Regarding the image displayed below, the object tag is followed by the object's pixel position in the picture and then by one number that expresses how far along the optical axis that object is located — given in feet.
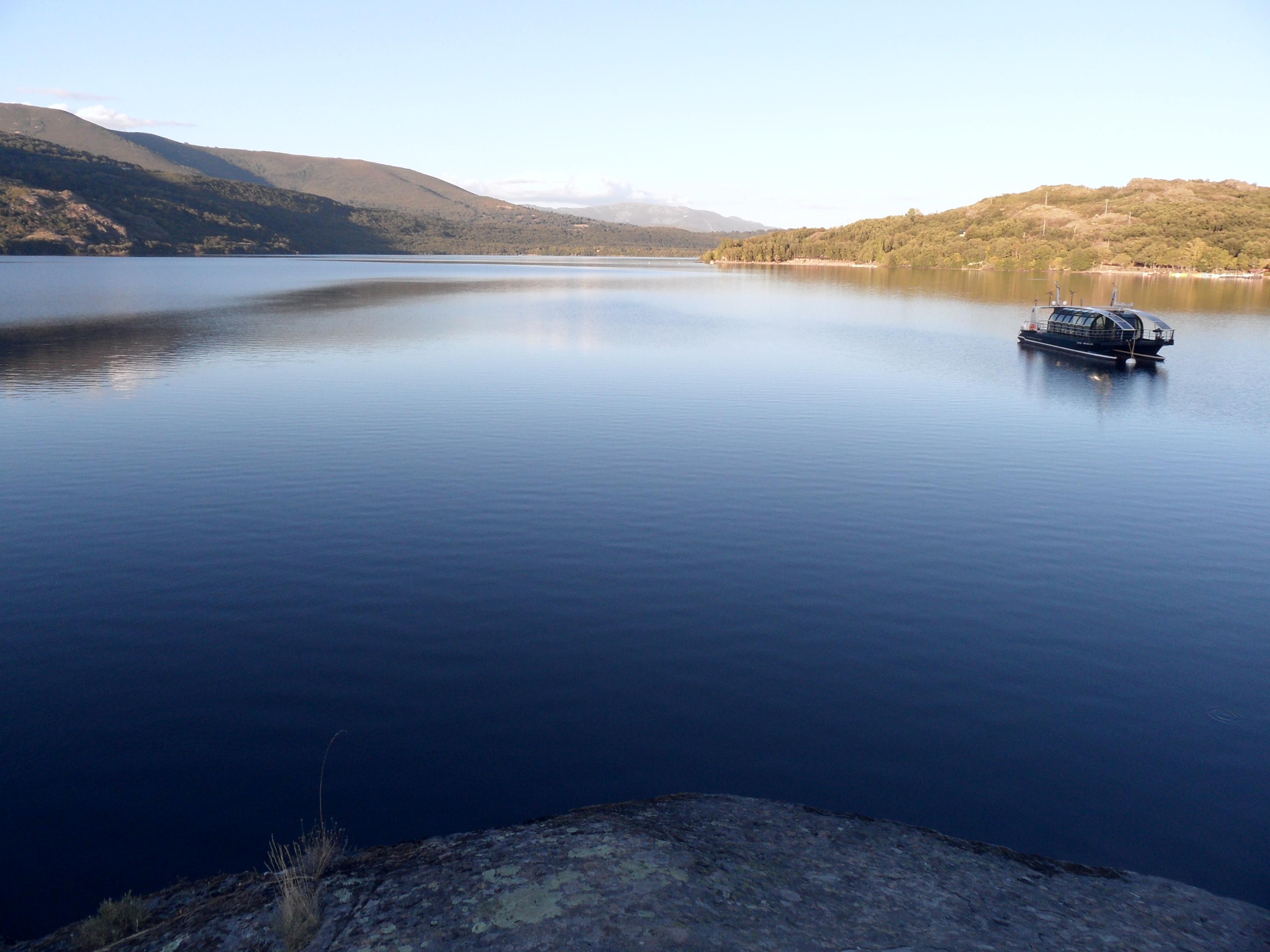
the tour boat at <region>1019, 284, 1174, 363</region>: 174.81
